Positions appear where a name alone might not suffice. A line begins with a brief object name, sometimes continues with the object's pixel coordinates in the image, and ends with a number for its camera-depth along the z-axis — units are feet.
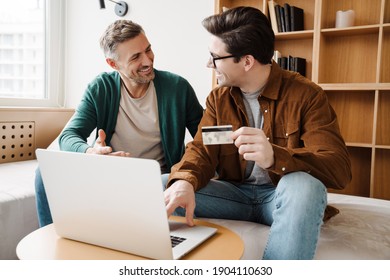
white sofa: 3.58
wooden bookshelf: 7.63
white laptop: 2.59
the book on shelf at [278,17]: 8.14
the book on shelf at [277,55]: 8.32
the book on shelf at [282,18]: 8.13
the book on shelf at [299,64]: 8.18
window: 9.15
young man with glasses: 3.47
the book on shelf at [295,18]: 8.05
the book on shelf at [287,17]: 8.05
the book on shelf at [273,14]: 8.16
